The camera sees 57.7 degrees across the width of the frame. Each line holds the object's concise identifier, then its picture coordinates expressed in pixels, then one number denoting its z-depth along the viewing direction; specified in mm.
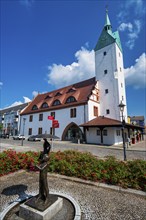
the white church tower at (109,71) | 27875
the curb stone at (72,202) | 3268
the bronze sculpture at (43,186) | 3523
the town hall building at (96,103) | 24008
